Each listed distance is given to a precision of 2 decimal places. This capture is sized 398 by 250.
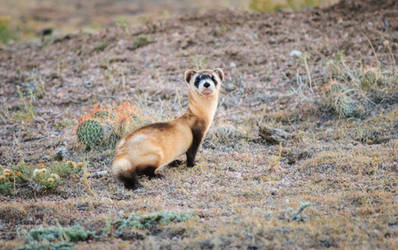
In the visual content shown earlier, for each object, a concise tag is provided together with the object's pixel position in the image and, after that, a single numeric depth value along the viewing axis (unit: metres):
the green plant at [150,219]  9.97
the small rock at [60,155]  15.94
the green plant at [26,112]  20.45
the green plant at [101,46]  27.76
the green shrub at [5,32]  36.22
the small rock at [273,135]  16.12
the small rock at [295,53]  23.79
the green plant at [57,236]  9.12
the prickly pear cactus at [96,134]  16.23
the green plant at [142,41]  27.27
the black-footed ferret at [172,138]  12.56
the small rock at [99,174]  14.05
